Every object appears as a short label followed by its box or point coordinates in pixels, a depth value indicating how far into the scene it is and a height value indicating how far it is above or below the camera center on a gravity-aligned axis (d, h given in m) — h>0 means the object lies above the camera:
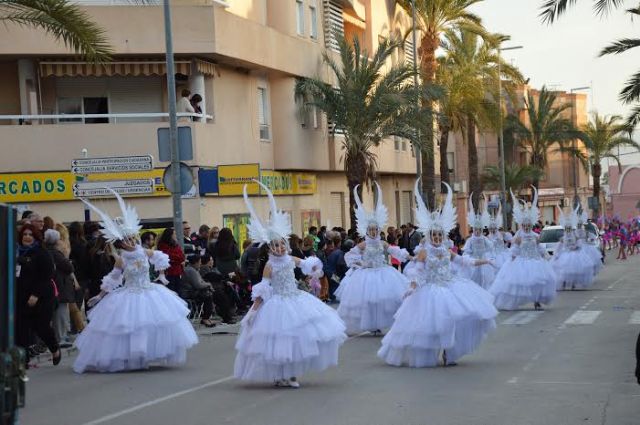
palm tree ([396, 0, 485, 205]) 48.31 +7.75
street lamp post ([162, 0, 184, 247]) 24.09 +1.85
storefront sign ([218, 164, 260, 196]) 27.31 +1.21
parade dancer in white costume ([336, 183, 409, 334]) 20.62 -0.99
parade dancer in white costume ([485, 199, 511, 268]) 30.59 -0.53
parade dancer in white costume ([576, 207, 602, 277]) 34.66 -0.87
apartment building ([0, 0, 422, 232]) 32.44 +3.80
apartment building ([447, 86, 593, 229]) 82.56 +4.04
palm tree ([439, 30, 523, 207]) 52.16 +6.19
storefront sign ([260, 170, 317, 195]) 39.04 +1.51
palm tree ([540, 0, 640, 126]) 33.16 +4.36
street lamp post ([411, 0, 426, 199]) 41.88 +5.04
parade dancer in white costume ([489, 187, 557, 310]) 25.94 -1.32
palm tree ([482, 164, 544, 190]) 73.44 +2.57
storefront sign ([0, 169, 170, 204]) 32.38 +1.37
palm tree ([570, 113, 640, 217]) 83.38 +4.86
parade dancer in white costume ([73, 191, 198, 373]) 16.16 -1.12
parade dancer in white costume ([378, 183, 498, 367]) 15.55 -1.18
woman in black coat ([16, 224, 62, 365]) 16.41 -0.63
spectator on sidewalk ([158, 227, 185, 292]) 22.31 -0.41
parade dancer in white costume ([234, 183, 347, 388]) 13.92 -1.12
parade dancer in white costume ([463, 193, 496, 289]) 28.25 -0.60
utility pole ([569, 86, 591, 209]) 101.00 +8.64
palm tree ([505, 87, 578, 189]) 74.38 +5.38
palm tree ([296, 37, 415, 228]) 40.69 +4.05
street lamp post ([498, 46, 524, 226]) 55.31 +3.93
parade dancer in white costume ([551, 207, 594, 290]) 33.31 -1.19
